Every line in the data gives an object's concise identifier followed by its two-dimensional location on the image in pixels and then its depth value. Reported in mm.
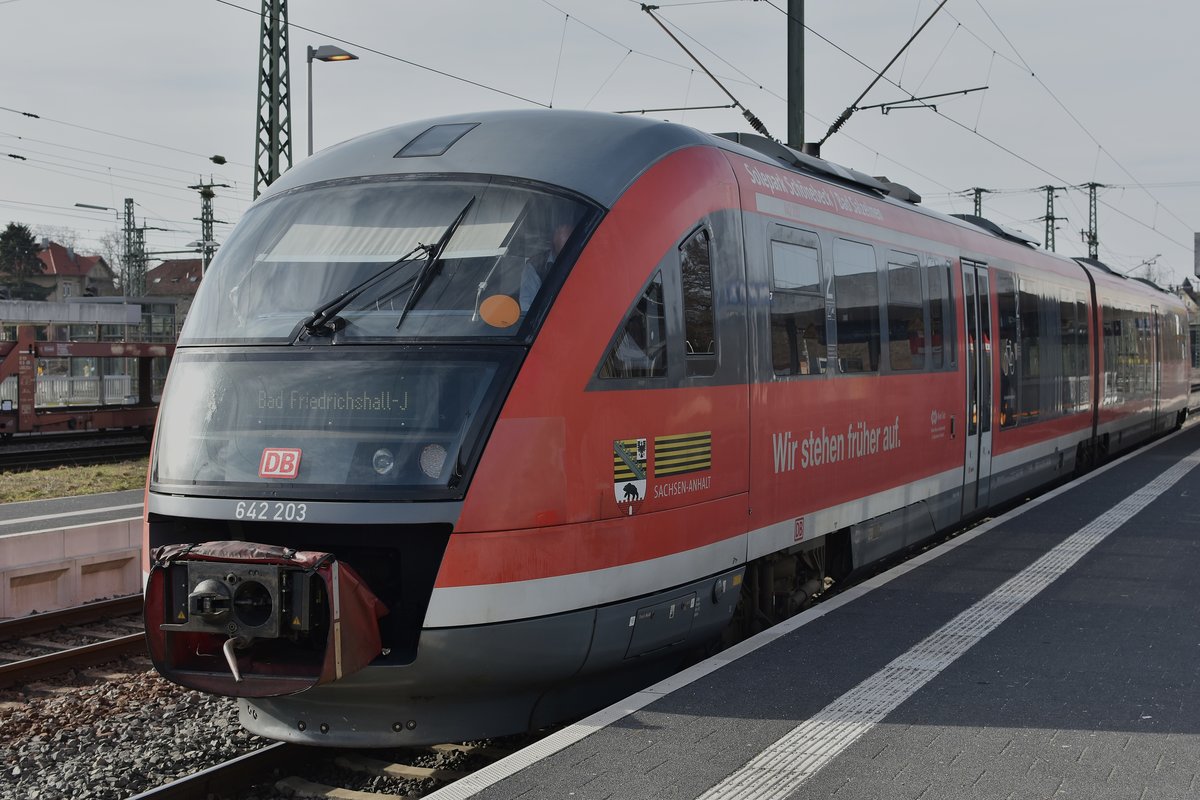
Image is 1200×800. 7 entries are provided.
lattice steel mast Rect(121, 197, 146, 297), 70188
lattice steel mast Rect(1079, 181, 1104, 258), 59625
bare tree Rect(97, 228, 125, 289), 91362
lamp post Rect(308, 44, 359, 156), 19453
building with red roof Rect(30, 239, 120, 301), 85575
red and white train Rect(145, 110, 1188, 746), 5574
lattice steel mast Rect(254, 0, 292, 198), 19609
